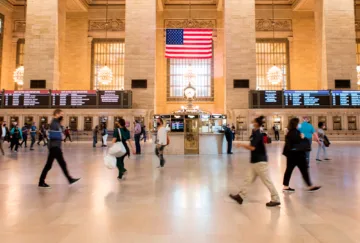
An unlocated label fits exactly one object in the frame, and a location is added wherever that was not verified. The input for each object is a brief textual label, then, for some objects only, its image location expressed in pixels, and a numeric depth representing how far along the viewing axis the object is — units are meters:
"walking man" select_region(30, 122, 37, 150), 12.63
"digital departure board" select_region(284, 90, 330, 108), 17.22
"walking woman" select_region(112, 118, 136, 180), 5.61
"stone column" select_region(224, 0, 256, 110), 18.20
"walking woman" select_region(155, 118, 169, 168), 7.08
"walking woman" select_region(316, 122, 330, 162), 8.07
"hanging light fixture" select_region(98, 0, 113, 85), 20.28
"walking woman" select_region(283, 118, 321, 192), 4.50
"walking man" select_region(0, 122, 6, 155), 9.72
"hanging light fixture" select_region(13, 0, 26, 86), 21.05
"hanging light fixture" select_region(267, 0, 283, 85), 19.83
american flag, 16.33
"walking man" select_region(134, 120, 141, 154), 10.34
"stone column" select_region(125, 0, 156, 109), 18.33
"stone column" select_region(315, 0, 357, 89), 18.22
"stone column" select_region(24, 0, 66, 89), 18.20
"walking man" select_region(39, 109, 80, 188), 4.86
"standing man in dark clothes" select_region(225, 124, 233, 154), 10.62
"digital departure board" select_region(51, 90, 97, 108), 17.36
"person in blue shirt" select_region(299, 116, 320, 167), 6.93
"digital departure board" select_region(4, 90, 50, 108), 17.28
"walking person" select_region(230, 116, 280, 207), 3.68
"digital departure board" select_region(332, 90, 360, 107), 17.23
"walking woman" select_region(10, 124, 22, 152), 11.45
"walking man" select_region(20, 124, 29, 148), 13.60
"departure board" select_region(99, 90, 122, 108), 17.45
